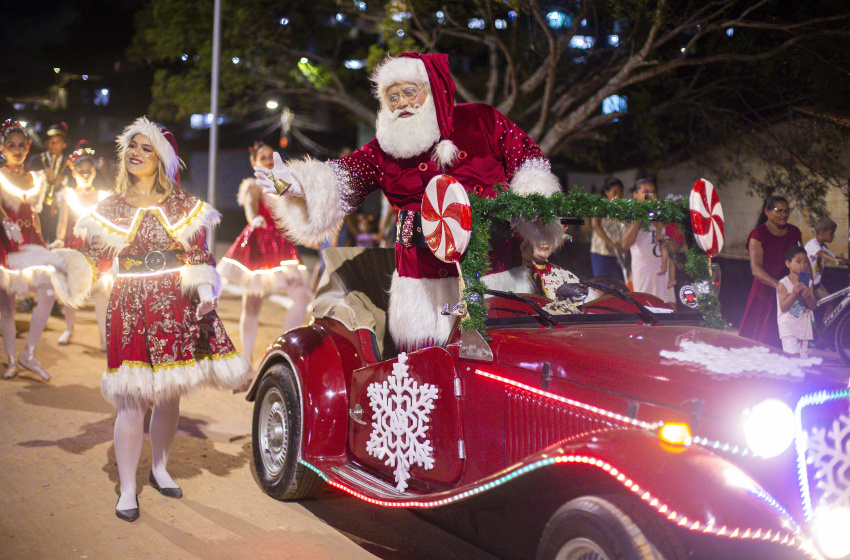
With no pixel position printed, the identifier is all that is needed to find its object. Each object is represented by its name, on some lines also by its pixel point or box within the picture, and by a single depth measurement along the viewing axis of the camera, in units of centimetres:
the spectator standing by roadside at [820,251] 726
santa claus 399
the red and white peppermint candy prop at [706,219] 355
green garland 317
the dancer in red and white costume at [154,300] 402
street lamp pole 1206
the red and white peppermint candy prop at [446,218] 306
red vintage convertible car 233
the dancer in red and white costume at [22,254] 676
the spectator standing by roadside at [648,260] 359
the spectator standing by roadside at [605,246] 351
